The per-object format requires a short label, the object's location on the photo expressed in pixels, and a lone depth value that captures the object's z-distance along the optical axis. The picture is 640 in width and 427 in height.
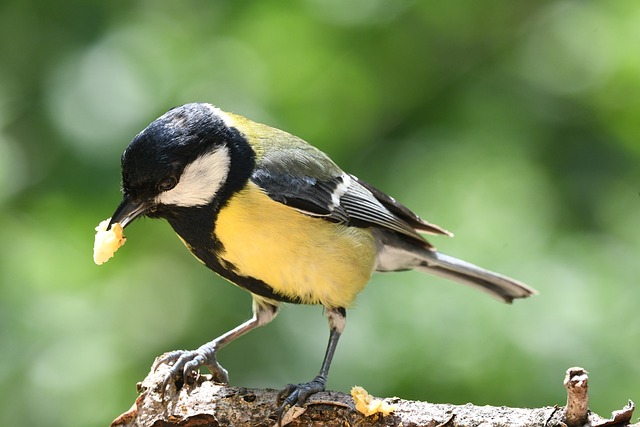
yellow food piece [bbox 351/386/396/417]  4.69
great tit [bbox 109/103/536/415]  5.24
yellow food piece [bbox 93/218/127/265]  5.52
